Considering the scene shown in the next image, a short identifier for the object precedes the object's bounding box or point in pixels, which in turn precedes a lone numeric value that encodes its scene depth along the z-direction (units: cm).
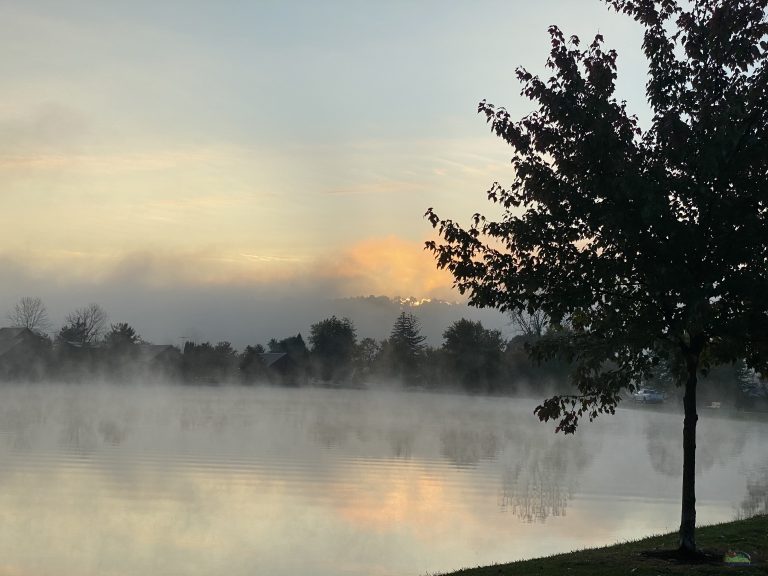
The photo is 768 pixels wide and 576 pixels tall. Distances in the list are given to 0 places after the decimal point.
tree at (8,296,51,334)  15262
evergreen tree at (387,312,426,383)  13786
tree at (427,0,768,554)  1159
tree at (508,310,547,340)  10975
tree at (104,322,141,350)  12112
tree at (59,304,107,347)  14325
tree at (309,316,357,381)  14288
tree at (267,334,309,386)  13688
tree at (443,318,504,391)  11569
